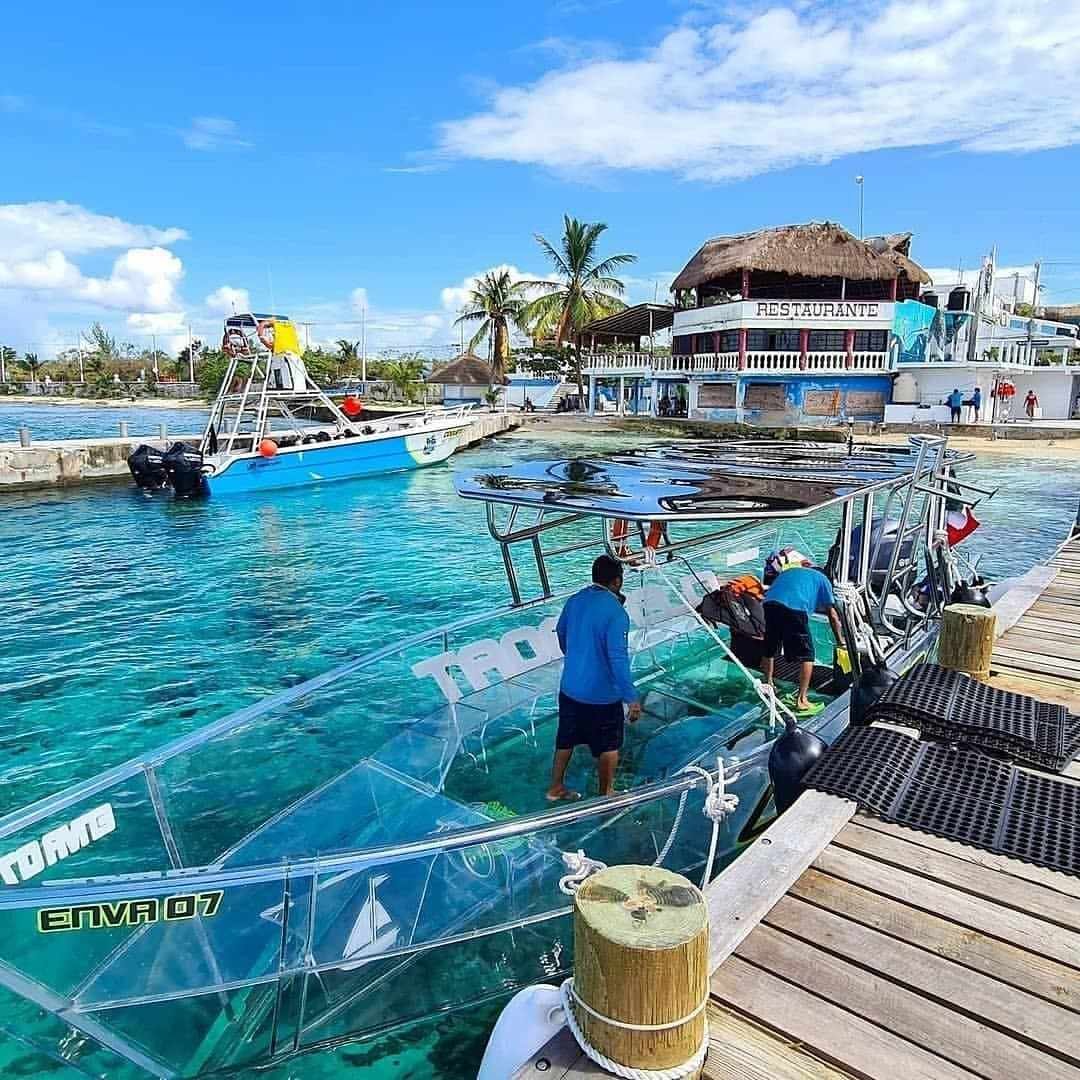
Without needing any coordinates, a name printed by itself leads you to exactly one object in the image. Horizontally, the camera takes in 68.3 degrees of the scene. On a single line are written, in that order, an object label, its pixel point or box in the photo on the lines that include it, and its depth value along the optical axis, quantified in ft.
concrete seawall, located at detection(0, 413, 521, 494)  76.28
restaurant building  115.55
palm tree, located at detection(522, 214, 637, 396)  158.92
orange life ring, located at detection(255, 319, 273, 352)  74.59
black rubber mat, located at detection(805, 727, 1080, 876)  11.84
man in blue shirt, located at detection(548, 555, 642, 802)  15.56
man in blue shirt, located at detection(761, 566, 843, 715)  20.22
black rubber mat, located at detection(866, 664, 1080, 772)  14.25
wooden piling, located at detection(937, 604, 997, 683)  18.61
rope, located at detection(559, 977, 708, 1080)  7.36
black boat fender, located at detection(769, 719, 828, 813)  14.30
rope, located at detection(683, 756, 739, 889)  11.46
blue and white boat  74.18
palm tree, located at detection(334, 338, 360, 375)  275.39
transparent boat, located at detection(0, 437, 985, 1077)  11.05
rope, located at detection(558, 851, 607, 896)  10.43
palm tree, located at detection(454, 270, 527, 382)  179.01
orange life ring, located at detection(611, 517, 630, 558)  21.91
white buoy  8.29
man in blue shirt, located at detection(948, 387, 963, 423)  110.11
